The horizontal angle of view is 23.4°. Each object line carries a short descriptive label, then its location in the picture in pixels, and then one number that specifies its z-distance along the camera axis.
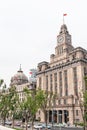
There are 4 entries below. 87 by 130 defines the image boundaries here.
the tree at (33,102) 58.03
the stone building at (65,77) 97.38
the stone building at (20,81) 145.68
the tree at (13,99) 70.12
